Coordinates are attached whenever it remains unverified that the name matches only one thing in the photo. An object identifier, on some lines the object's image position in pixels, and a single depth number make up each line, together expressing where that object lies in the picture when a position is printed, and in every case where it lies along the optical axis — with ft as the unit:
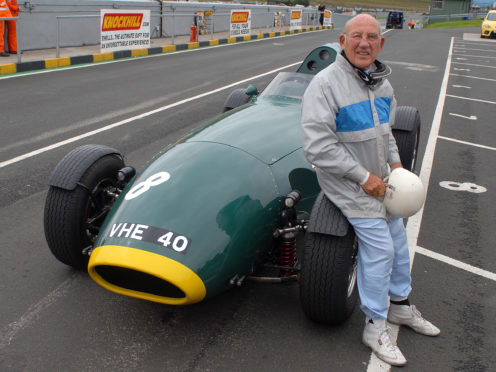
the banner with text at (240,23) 84.28
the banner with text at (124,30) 54.95
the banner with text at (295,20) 114.74
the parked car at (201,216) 10.26
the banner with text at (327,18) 146.72
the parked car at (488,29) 118.32
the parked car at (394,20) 178.81
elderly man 10.32
